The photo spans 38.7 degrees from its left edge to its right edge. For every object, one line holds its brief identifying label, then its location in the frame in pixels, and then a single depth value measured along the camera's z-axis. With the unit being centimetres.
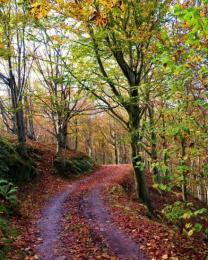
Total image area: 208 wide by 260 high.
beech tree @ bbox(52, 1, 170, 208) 1012
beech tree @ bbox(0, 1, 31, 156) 1421
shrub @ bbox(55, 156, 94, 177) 2092
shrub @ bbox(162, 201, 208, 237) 491
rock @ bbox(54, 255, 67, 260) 680
